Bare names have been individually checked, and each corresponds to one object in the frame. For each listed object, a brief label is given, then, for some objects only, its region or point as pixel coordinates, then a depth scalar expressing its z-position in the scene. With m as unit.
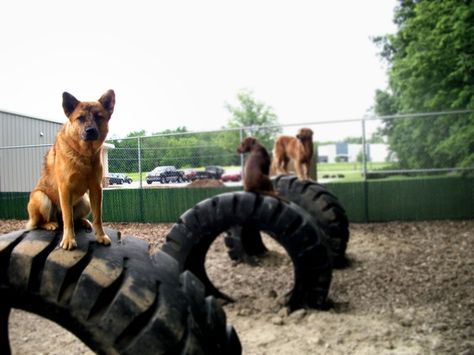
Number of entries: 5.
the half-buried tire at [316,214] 5.20
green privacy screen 7.64
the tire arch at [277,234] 3.42
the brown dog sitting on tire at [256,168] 3.86
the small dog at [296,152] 5.89
